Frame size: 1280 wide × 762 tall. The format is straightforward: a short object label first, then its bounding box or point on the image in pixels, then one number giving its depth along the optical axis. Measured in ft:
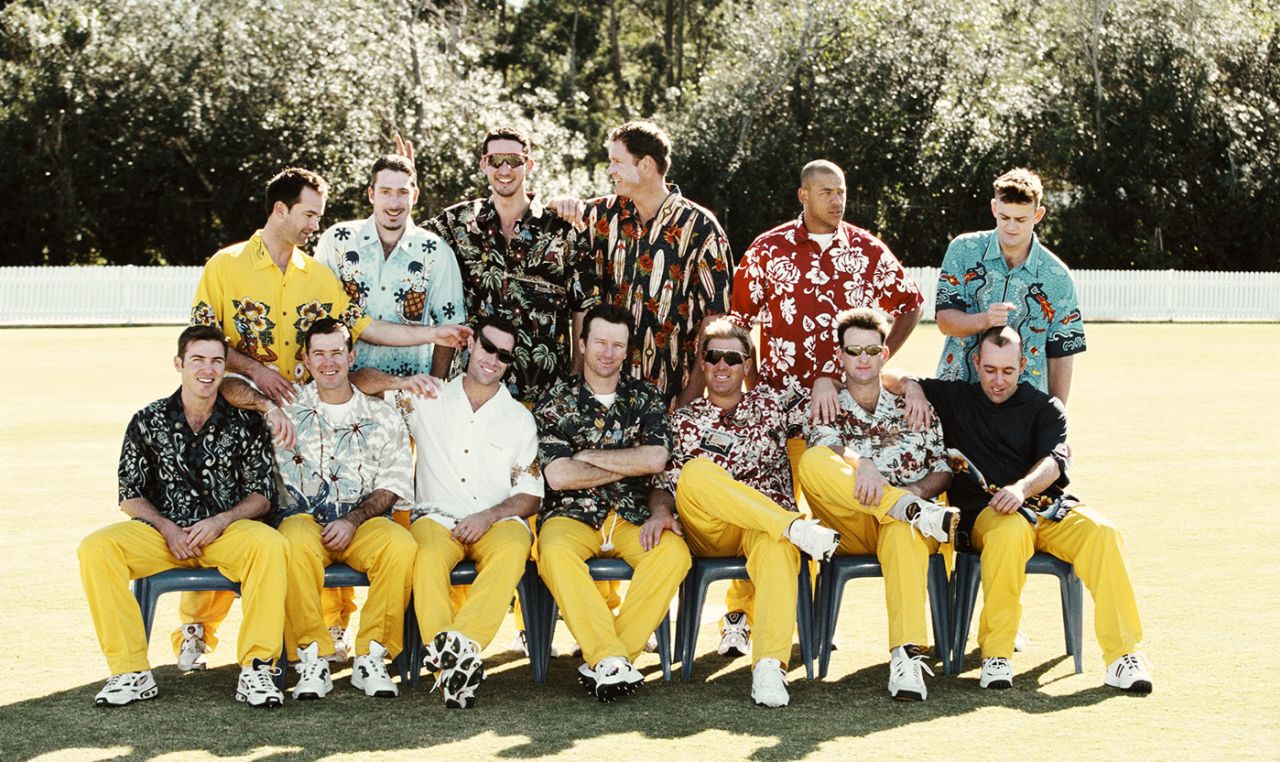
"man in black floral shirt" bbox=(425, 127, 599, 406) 20.79
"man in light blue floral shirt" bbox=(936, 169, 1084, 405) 20.31
